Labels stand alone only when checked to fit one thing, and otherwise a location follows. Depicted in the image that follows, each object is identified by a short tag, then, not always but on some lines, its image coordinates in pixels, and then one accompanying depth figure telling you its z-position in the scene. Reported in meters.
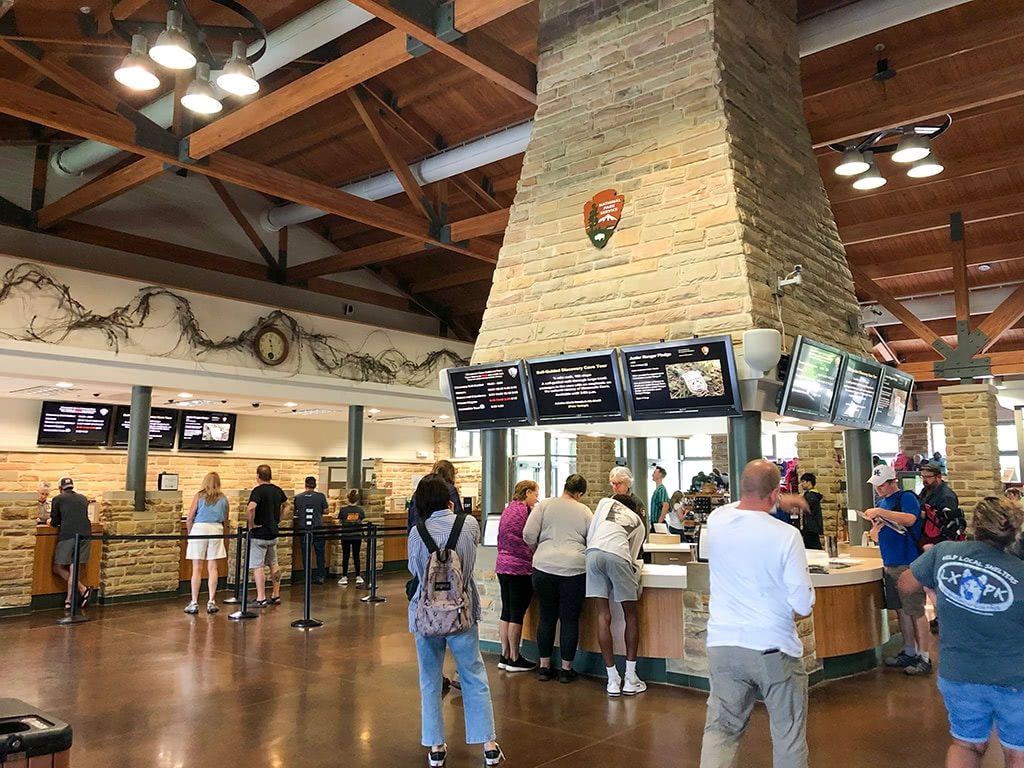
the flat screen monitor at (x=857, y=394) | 5.84
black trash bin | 2.11
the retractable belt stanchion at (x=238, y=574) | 9.53
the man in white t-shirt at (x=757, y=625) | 2.91
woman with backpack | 3.87
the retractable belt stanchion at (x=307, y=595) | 7.76
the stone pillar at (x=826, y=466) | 11.41
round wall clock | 11.37
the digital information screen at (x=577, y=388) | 5.70
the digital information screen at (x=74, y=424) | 12.41
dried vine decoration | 9.14
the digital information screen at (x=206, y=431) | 14.11
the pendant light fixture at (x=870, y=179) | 7.39
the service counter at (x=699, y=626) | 5.38
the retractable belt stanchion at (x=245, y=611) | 8.23
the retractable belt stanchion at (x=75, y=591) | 7.98
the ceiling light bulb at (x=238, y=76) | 5.49
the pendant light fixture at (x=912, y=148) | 6.80
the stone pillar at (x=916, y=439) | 18.05
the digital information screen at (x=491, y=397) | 6.24
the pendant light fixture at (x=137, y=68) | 5.39
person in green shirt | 10.60
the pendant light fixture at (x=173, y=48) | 5.13
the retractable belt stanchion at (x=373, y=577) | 9.42
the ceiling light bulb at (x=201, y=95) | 5.80
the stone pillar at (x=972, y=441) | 10.51
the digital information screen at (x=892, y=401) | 6.38
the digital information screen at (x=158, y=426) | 13.09
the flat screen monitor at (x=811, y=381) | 5.28
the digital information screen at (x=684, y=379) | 5.13
